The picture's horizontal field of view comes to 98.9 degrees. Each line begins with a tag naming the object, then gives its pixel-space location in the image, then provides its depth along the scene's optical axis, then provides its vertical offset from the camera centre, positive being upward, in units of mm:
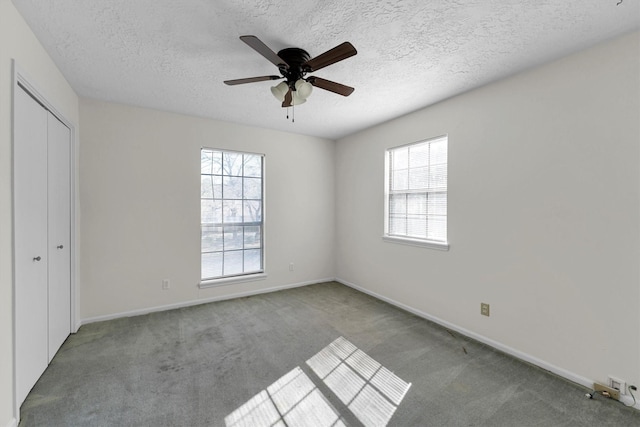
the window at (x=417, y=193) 3168 +229
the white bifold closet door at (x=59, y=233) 2340 -228
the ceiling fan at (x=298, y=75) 1837 +1015
